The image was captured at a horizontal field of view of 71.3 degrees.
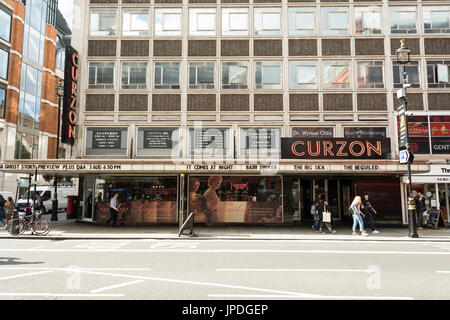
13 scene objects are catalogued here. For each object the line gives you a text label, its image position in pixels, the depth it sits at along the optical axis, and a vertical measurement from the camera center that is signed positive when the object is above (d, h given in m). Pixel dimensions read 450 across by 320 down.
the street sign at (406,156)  13.82 +1.55
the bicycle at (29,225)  13.49 -1.53
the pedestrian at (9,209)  16.39 -1.01
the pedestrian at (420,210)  17.00 -1.00
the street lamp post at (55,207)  19.64 -1.07
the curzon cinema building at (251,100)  17.66 +5.35
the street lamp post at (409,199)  13.67 -0.33
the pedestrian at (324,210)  15.10 -0.96
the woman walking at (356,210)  14.31 -0.87
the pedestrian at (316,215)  15.57 -1.23
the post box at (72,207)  20.72 -1.13
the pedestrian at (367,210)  15.24 -0.93
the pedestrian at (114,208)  16.69 -0.95
